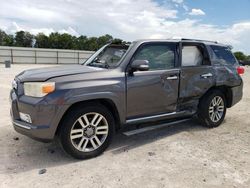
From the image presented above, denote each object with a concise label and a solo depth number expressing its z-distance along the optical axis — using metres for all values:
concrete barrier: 20.63
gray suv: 2.47
